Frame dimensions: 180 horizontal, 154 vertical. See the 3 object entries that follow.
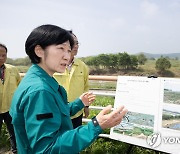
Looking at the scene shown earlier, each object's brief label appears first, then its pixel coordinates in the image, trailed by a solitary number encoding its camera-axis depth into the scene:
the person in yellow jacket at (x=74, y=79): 2.45
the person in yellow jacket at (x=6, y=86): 2.94
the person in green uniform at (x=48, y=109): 0.98
